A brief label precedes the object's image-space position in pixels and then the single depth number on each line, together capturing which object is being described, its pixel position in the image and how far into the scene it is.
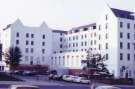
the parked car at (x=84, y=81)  33.72
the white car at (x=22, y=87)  10.86
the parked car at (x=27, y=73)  47.11
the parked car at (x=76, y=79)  34.75
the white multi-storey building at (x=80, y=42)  44.35
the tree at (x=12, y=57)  49.29
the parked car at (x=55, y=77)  38.79
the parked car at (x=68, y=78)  36.20
